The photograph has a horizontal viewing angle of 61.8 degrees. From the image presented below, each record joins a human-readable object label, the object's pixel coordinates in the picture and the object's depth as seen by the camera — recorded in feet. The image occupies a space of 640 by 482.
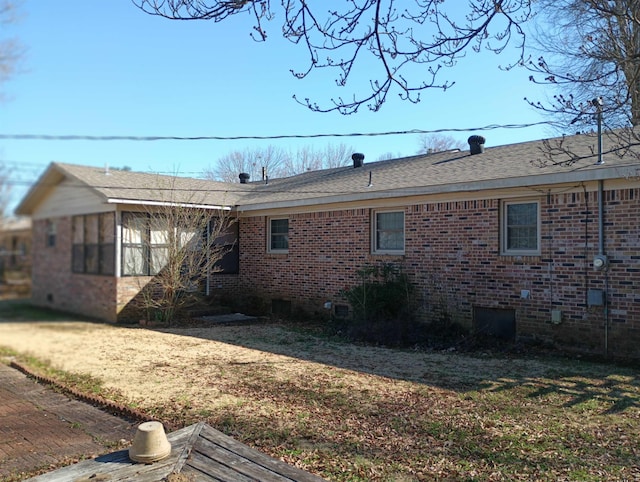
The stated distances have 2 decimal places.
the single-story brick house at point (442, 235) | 28.66
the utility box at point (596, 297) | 28.37
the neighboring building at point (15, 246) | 77.30
